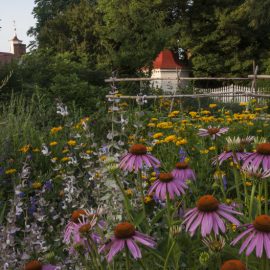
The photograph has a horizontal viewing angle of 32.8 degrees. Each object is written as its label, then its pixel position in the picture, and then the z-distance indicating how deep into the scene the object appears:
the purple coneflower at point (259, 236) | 0.96
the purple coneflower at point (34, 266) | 1.14
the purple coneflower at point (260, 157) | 1.35
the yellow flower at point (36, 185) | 2.94
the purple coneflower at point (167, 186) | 1.34
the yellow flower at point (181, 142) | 3.42
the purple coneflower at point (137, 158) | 1.44
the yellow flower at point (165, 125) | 4.17
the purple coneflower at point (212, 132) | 1.78
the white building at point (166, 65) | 27.61
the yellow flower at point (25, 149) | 3.75
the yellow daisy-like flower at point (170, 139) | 3.58
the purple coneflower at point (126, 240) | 1.05
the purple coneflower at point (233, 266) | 0.85
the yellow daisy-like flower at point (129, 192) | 2.07
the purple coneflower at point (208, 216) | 1.07
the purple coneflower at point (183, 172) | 1.52
